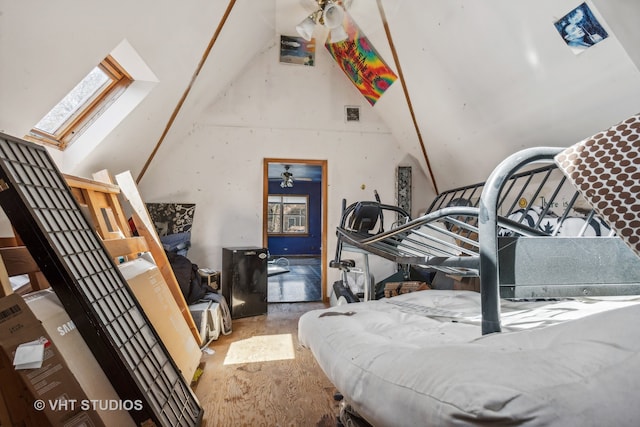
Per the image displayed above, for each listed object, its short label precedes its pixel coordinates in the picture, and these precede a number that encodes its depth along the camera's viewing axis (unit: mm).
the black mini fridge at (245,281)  3682
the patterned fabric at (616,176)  574
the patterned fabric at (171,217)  4023
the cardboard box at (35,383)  920
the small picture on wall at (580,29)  1900
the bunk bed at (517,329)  382
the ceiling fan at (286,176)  7757
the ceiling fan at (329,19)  2939
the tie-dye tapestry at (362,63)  3743
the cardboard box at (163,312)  1838
